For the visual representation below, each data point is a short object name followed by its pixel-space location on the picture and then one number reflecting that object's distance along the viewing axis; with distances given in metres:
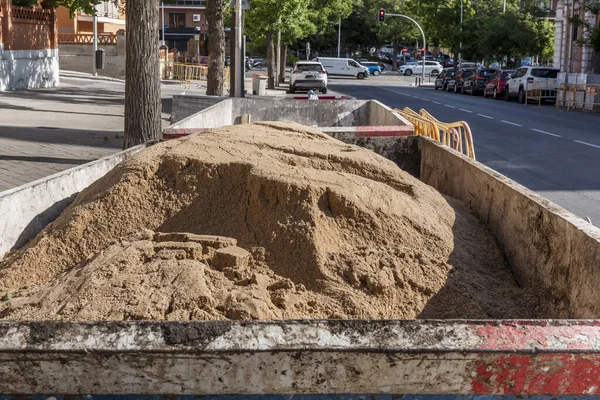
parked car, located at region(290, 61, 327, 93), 44.59
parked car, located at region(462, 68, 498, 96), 48.56
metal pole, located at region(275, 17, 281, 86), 47.11
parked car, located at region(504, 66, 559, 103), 40.12
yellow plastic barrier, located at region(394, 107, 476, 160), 8.66
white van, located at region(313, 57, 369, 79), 79.38
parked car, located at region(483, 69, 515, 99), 44.26
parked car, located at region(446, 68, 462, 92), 54.16
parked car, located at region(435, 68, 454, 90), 56.71
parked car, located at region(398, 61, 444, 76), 92.62
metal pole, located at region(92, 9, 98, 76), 43.21
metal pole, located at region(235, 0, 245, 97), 23.98
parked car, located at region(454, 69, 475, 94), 51.90
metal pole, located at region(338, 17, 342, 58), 100.94
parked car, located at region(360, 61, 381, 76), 90.50
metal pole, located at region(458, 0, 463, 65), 70.96
